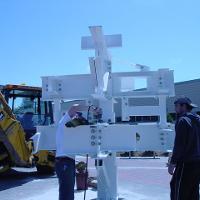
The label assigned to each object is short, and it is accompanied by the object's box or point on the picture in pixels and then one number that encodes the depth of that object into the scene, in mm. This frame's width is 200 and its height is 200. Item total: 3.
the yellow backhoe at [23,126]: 9054
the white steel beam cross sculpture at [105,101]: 4636
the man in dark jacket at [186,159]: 4399
